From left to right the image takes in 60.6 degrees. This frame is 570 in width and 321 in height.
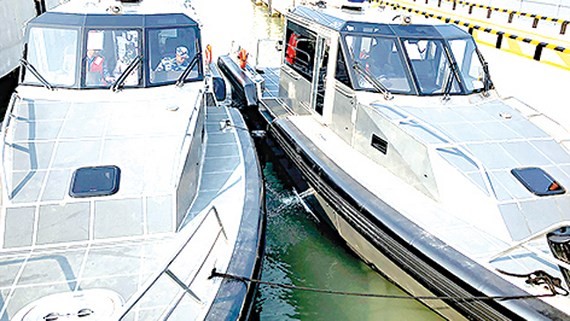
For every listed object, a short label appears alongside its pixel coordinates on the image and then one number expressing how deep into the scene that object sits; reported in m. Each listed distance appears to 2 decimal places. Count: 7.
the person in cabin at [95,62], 4.61
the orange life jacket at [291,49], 7.02
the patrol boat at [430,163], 3.68
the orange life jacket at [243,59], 8.81
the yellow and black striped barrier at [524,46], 9.39
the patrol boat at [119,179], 3.02
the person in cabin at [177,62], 4.86
